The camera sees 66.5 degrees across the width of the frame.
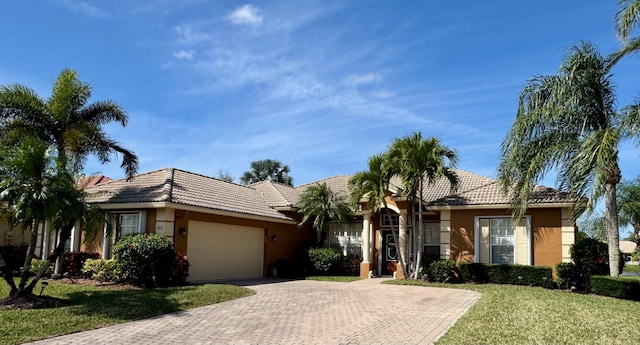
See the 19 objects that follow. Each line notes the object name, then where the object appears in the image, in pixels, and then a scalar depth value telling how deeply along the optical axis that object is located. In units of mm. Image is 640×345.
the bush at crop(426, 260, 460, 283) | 18531
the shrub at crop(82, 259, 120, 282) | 15467
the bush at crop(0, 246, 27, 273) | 19297
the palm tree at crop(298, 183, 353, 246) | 21906
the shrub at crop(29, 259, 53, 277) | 17750
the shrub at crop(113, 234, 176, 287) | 15055
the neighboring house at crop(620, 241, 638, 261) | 60950
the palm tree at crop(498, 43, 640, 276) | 14200
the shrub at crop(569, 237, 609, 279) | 16172
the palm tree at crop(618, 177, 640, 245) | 33941
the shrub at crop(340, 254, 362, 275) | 22562
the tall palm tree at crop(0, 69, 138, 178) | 16125
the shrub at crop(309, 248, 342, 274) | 21859
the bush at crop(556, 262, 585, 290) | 16438
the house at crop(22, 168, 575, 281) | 17562
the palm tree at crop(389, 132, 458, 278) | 18016
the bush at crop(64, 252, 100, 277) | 17109
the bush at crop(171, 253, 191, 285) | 15758
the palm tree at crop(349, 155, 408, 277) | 19047
